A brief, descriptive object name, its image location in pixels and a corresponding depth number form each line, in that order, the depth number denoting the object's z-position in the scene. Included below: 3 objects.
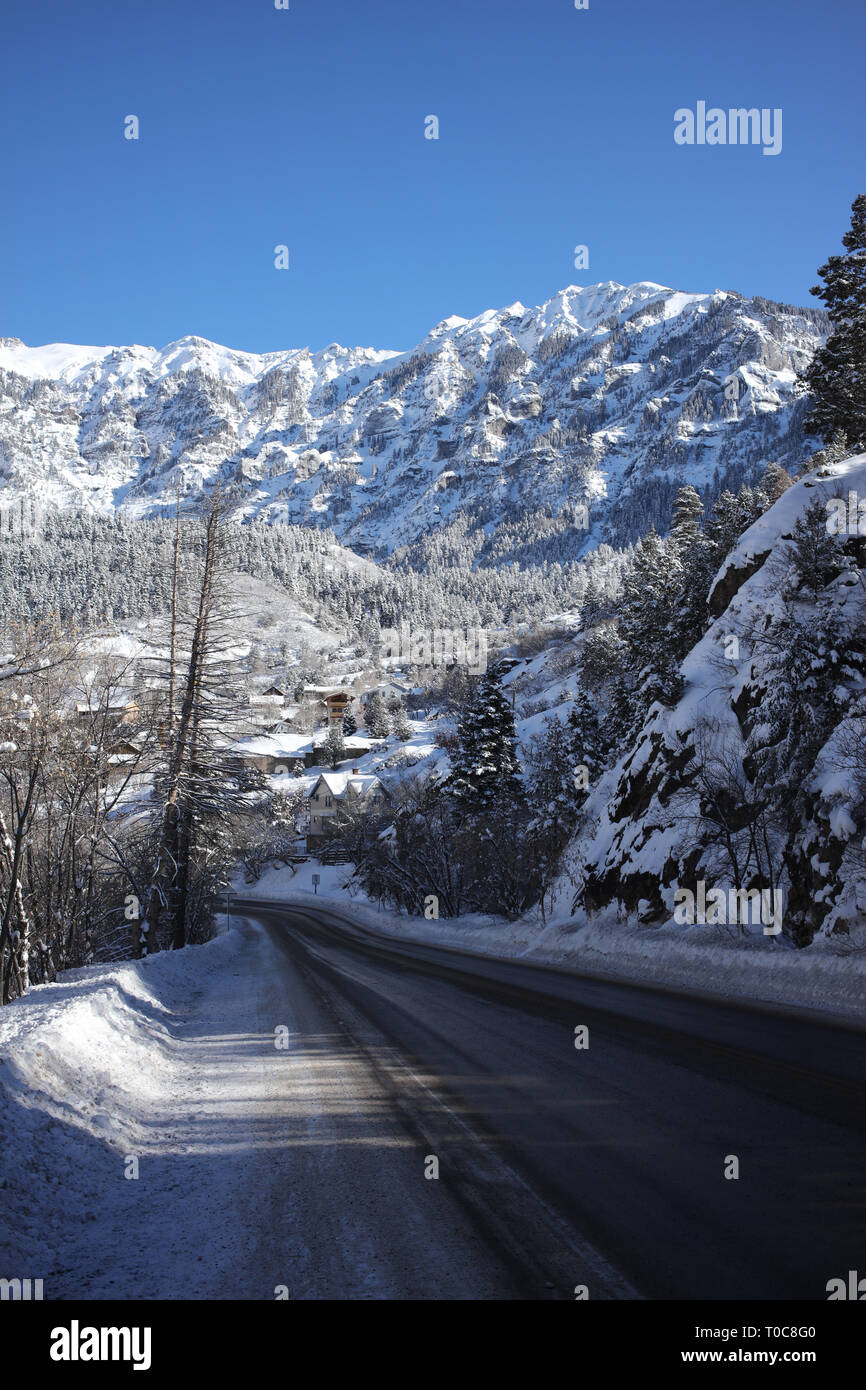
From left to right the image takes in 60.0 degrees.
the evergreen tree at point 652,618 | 29.36
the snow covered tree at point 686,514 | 53.06
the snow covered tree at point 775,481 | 51.59
